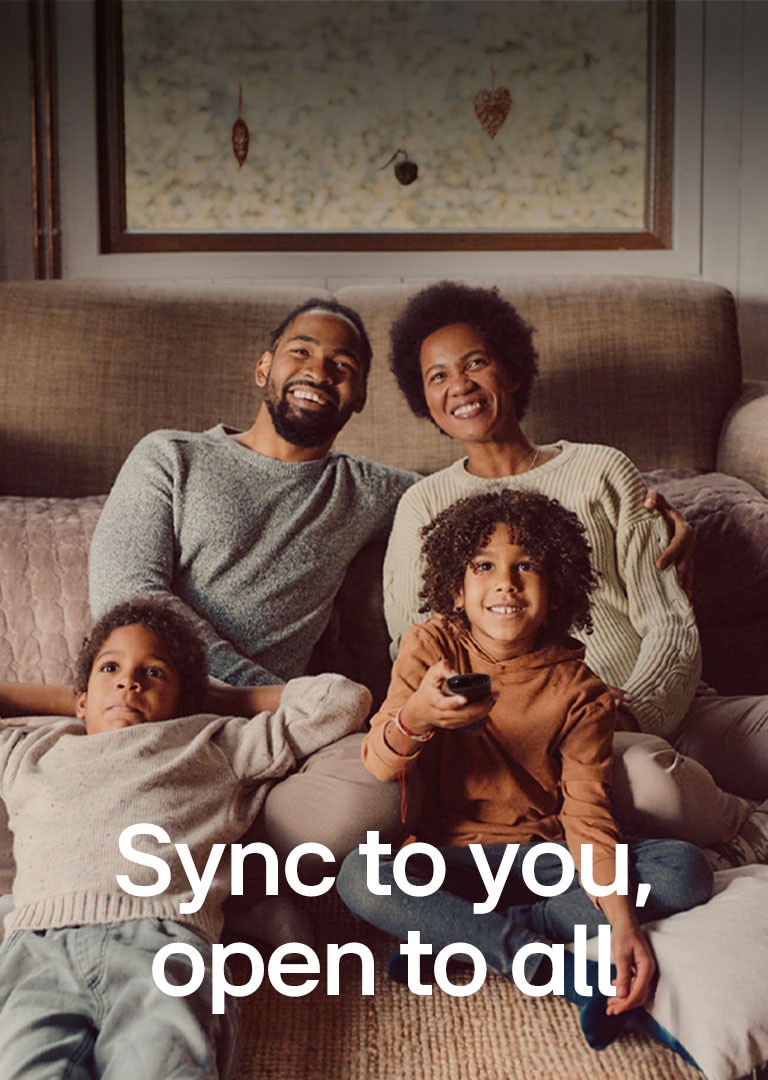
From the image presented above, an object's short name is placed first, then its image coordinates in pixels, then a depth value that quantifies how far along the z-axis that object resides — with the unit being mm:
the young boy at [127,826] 858
